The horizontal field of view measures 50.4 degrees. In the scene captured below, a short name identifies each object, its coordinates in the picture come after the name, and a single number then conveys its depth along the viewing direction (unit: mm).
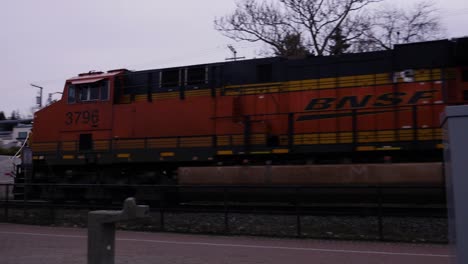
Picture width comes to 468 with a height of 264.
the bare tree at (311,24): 30391
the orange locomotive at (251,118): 13195
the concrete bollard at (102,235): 3707
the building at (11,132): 55128
